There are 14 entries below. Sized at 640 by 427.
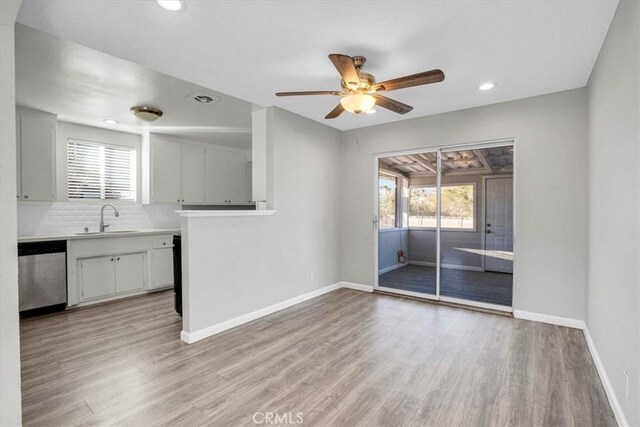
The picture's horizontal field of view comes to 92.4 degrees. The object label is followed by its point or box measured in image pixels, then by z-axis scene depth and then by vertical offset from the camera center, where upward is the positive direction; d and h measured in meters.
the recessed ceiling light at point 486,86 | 3.18 +1.33
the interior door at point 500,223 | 3.99 -0.15
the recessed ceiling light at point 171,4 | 1.89 +1.30
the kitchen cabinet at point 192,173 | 5.18 +0.72
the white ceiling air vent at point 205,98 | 3.50 +1.34
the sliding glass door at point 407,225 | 4.63 -0.22
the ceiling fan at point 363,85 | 2.24 +1.01
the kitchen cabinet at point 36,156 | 3.92 +0.74
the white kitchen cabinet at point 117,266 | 4.05 -0.79
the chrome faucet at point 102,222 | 4.82 -0.16
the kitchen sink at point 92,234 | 4.18 -0.30
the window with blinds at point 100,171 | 4.62 +0.65
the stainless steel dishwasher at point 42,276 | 3.69 -0.80
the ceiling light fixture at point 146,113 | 3.87 +1.26
